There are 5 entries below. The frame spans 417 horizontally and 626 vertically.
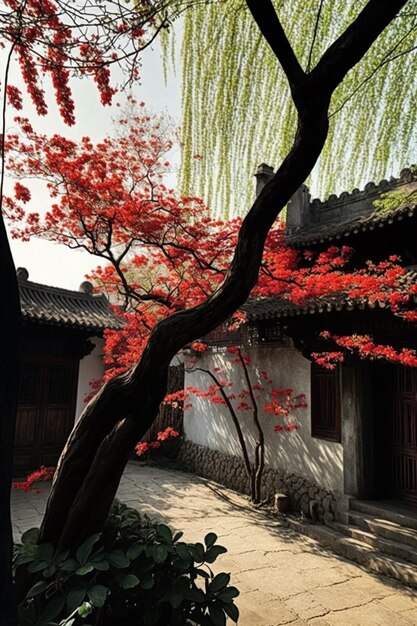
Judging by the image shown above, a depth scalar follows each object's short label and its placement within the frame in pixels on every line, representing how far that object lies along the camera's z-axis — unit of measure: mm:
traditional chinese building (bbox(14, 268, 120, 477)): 8312
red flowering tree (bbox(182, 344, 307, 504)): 7113
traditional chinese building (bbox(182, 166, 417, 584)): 5660
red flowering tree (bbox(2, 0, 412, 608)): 2447
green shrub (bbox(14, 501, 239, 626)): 2428
